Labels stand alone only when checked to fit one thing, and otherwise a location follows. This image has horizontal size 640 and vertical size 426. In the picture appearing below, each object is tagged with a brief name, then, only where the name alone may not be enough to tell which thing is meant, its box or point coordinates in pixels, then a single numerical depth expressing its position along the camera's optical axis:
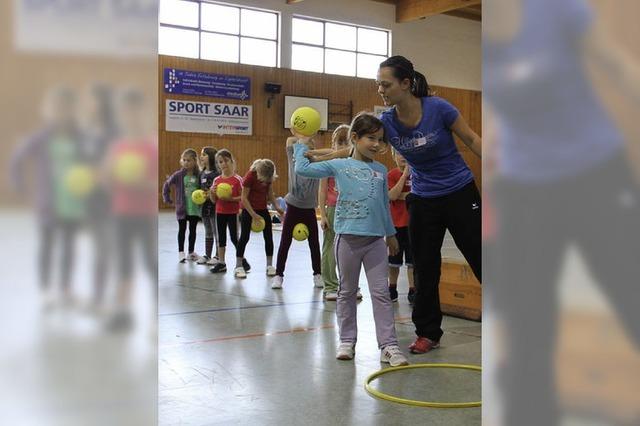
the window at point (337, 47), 22.98
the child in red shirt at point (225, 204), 7.81
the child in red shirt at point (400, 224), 5.84
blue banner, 20.56
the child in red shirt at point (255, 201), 7.29
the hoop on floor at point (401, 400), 2.95
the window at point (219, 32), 20.50
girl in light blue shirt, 3.81
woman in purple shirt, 3.69
